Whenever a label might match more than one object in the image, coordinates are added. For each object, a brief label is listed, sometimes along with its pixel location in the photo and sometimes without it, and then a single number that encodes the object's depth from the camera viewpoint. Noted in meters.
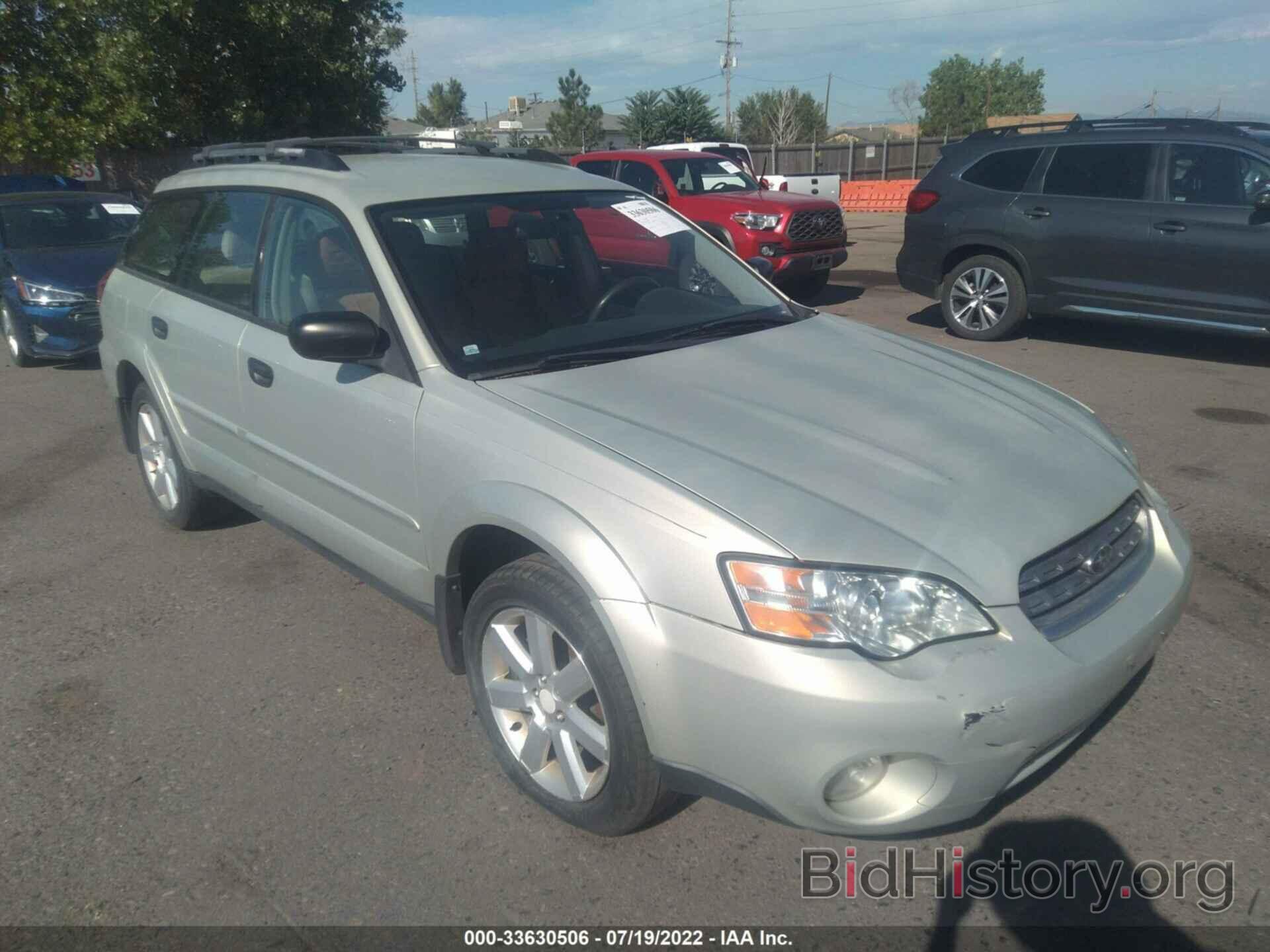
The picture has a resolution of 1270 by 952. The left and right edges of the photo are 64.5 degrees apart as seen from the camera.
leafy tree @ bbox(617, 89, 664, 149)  56.22
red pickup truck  11.33
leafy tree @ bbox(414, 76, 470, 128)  101.12
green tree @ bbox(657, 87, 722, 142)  54.69
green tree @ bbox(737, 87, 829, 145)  68.56
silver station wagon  2.29
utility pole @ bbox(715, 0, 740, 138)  59.84
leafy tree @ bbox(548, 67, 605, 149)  75.12
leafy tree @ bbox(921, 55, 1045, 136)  92.38
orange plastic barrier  26.95
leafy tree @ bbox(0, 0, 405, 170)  18.72
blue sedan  9.16
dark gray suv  7.73
